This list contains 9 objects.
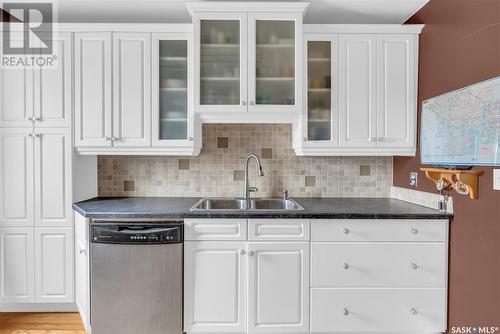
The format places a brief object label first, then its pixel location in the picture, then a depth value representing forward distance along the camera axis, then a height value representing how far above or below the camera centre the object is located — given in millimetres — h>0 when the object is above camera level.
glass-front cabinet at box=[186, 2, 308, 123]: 2098 +742
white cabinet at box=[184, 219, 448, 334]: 1842 -724
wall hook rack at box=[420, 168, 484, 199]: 1564 -85
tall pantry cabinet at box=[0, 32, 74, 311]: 2148 -202
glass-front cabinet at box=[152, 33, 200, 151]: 2186 +537
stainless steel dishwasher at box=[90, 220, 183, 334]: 1817 -721
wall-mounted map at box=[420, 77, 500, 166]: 1447 +214
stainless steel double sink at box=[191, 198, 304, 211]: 2428 -340
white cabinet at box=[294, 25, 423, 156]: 2160 +600
